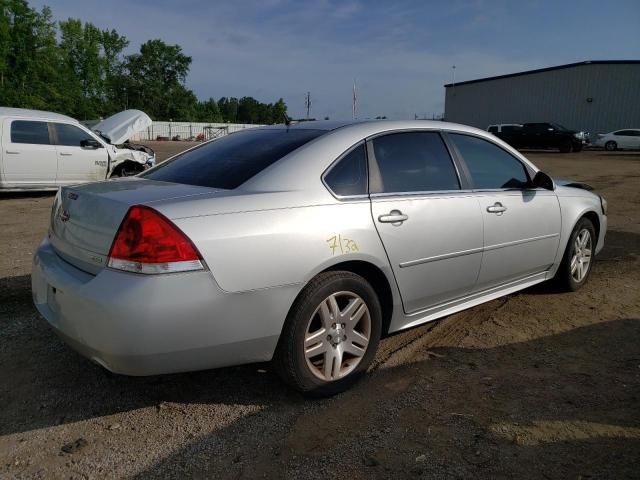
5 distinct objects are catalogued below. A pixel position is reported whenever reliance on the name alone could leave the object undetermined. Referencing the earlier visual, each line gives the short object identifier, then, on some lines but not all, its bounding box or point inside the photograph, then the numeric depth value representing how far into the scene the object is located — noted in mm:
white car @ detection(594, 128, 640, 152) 31531
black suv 30062
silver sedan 2357
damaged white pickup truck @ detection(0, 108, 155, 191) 9922
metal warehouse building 38250
